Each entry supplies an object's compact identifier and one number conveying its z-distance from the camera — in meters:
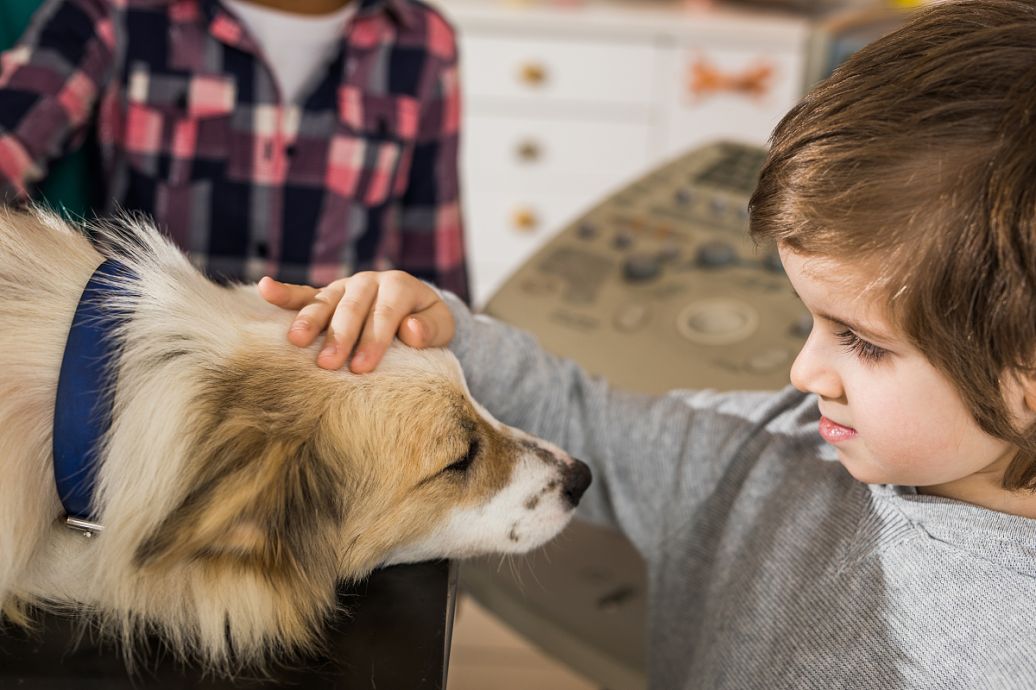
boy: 0.60
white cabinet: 2.92
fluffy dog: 0.65
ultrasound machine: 1.15
